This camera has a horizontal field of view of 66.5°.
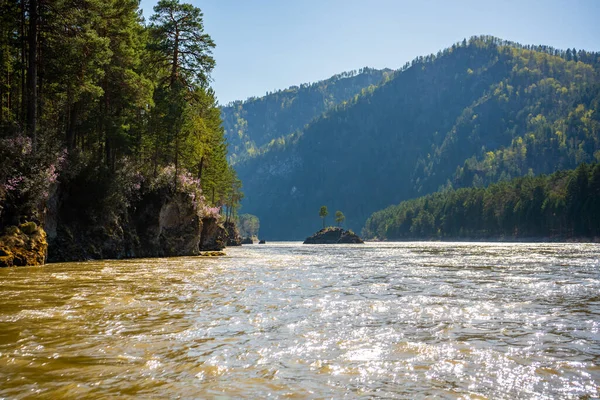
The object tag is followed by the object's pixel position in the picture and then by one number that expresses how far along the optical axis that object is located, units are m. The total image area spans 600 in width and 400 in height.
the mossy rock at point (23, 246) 23.61
